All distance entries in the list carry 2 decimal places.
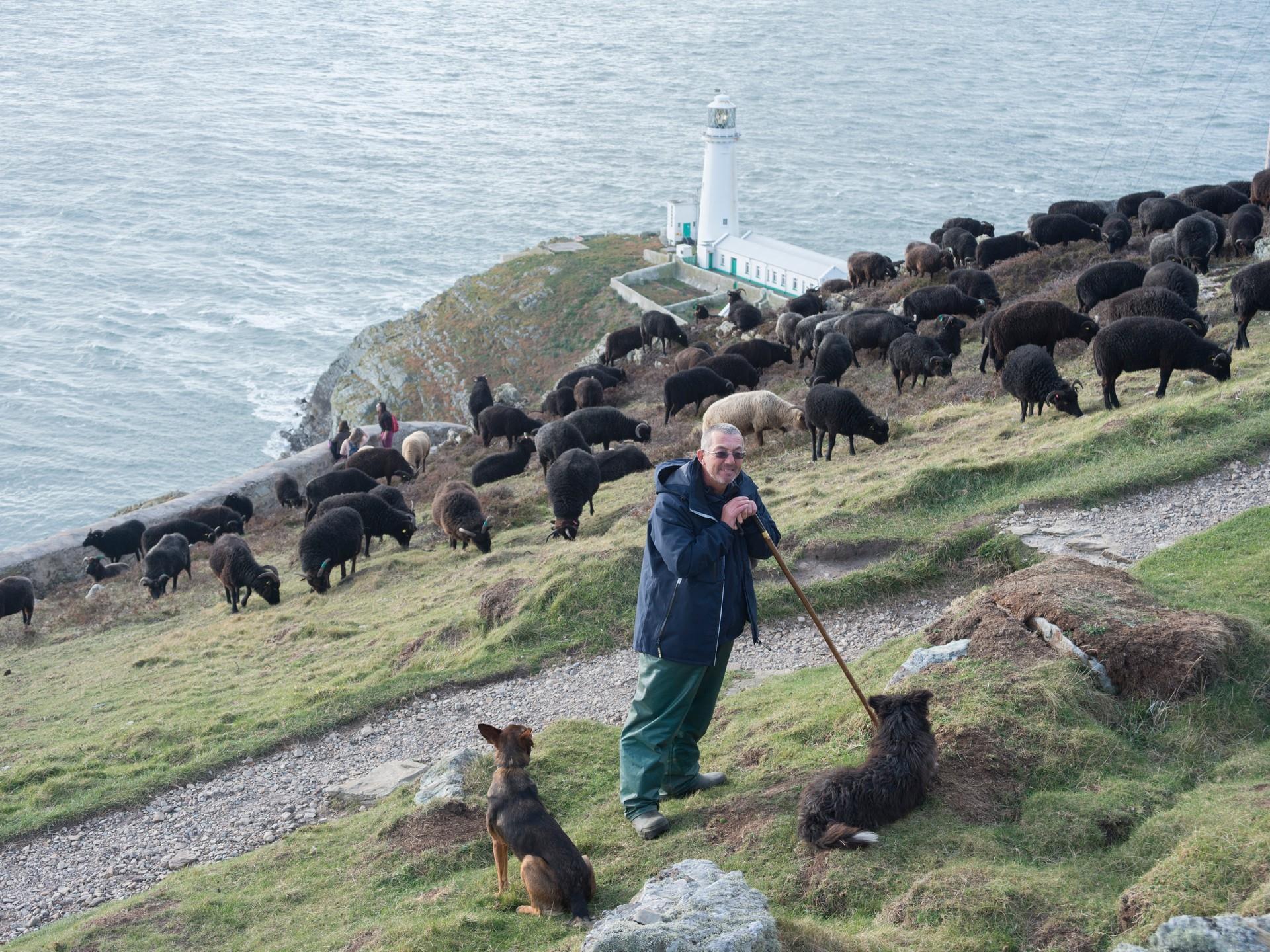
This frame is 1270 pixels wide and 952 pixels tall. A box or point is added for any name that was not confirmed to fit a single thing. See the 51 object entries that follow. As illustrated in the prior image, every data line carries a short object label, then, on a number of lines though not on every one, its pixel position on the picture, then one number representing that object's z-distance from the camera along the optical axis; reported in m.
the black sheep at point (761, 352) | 29.69
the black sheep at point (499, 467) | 25.97
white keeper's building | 56.19
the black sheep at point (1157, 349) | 16.53
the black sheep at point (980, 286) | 28.92
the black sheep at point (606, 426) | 25.30
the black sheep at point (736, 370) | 27.86
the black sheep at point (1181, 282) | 21.11
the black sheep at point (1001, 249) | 33.59
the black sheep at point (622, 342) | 39.06
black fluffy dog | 6.84
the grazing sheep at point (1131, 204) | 34.78
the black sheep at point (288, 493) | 31.61
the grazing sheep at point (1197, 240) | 25.11
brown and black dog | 6.85
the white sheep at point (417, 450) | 29.77
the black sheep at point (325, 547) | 19.97
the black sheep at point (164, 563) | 24.28
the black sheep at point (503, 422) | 29.16
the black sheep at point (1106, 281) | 23.06
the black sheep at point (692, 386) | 26.56
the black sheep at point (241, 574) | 20.44
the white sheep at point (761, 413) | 21.55
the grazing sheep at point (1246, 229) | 26.36
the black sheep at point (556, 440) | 23.38
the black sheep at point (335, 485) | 25.39
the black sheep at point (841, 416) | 19.27
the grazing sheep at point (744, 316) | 37.91
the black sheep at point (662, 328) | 37.77
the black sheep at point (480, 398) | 36.62
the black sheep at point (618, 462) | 22.58
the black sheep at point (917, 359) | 22.89
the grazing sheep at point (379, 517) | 21.84
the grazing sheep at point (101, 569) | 27.88
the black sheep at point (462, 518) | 19.80
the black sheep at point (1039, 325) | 20.78
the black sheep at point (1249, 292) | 18.38
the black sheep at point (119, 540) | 29.02
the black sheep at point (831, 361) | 24.19
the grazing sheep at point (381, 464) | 28.38
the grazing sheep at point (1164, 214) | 30.25
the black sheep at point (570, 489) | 19.09
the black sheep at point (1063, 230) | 33.19
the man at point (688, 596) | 7.22
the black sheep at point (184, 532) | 27.62
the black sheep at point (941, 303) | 27.75
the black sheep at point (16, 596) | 23.11
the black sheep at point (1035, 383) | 17.27
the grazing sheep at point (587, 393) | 30.91
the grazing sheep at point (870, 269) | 37.38
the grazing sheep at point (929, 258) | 34.06
